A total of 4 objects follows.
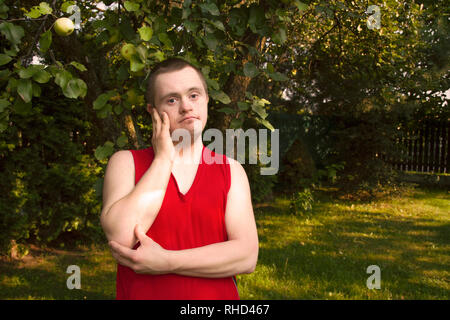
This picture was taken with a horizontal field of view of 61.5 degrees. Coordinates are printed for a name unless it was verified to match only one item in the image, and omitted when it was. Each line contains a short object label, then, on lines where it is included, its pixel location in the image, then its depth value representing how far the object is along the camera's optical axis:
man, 1.30
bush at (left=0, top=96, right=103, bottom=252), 4.84
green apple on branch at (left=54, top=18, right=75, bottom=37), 1.68
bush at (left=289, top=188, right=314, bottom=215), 7.75
